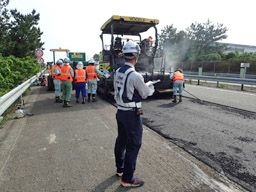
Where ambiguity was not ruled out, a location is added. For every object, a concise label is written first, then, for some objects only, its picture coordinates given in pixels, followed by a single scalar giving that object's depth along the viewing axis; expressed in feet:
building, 248.61
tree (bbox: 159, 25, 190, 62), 154.67
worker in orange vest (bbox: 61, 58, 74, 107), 29.32
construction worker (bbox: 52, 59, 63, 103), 32.27
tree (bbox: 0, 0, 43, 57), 61.95
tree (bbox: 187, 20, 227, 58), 161.79
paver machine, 33.14
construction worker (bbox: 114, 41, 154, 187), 10.46
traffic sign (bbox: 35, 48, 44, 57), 56.24
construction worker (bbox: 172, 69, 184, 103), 32.19
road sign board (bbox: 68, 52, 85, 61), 59.31
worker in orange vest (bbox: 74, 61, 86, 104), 31.73
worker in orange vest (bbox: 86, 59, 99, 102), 32.86
